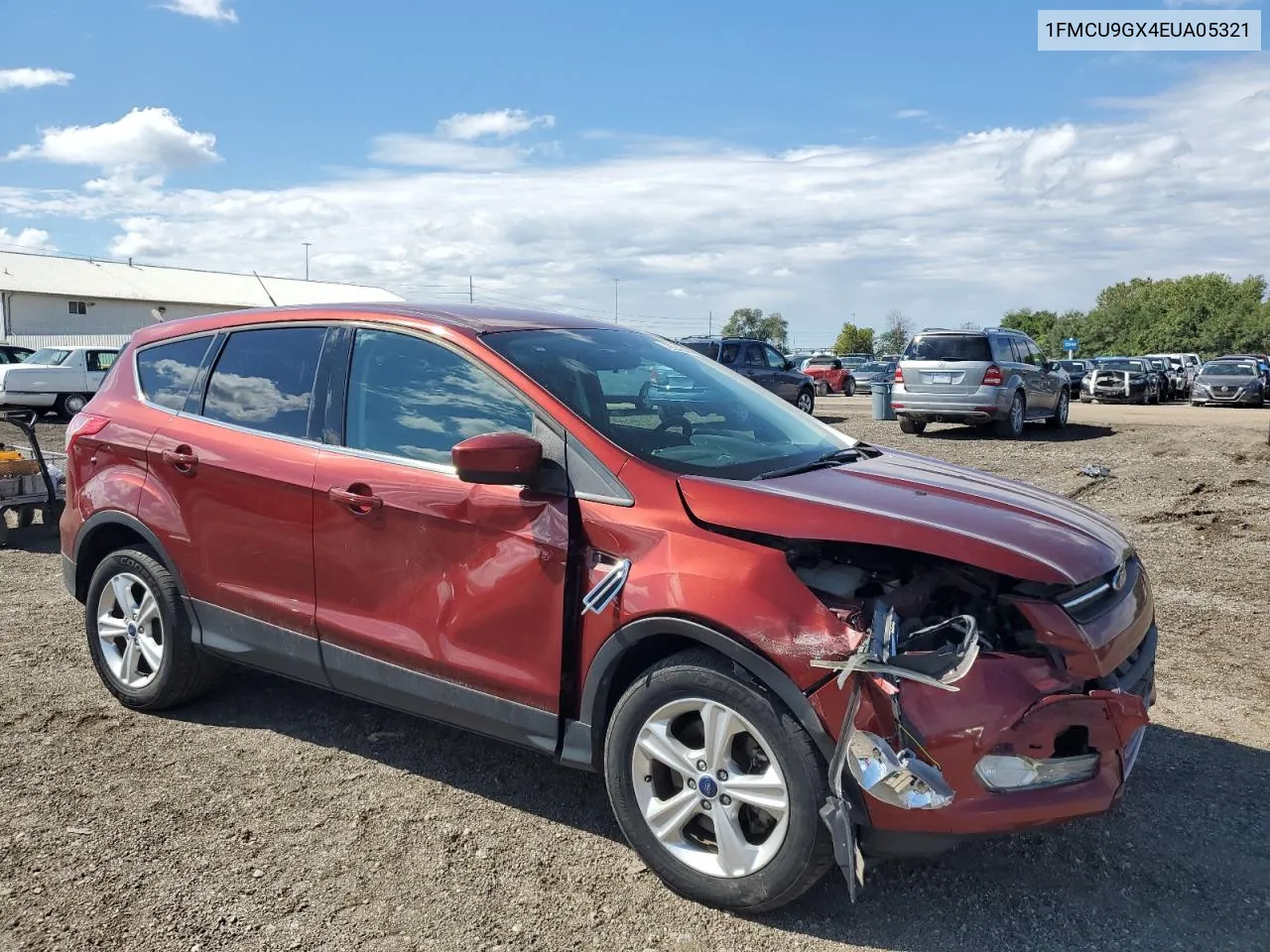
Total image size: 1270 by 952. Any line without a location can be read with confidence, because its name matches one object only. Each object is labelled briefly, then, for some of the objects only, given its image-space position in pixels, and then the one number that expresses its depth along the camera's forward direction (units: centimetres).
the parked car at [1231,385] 2962
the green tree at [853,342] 11581
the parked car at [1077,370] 3719
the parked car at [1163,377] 3447
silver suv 1709
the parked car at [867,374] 4426
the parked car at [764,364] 2245
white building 5666
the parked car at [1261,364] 3037
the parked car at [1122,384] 3250
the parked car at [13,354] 2294
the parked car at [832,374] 4062
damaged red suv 274
